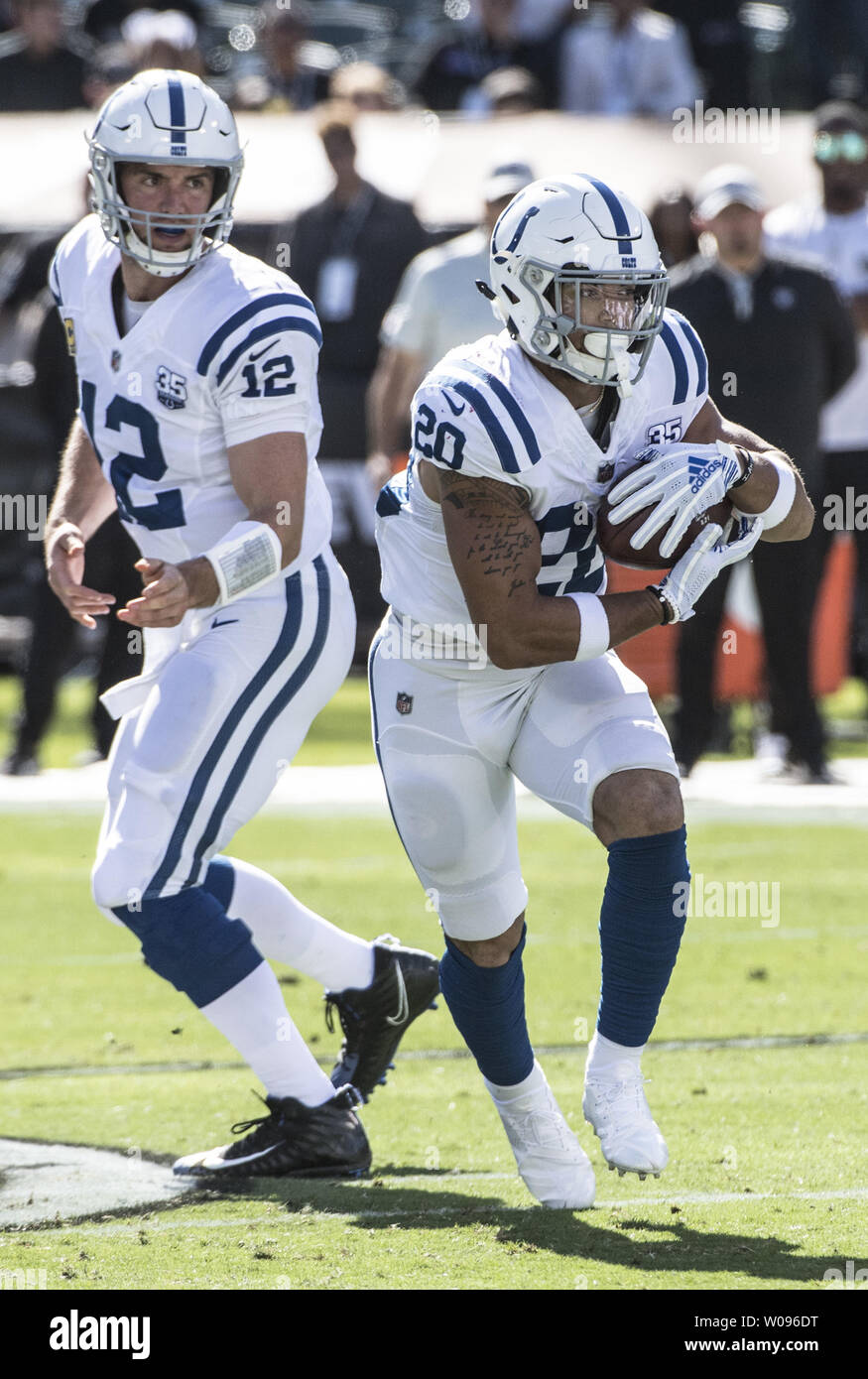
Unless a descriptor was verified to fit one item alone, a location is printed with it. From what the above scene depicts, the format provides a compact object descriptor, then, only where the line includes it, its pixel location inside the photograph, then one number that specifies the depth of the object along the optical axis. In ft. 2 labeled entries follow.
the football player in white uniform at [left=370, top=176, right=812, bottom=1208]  22.65
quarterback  24.63
